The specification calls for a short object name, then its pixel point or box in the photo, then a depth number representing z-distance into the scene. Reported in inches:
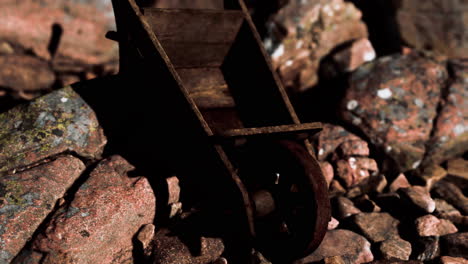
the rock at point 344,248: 112.8
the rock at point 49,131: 129.3
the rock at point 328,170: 147.6
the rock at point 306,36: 210.8
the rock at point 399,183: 146.4
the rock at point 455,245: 114.3
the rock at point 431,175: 147.7
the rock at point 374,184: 147.5
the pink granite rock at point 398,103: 154.8
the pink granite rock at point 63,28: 253.9
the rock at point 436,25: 196.4
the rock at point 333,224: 127.3
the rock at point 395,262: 108.2
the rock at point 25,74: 244.6
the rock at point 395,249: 115.0
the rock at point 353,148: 153.6
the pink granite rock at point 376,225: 122.7
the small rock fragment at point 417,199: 129.5
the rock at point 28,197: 107.1
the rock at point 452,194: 136.7
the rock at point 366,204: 134.7
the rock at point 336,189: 145.3
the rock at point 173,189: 129.6
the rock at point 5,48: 252.2
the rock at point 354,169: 147.4
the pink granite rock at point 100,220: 106.8
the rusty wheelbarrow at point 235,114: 100.4
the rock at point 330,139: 157.0
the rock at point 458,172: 148.3
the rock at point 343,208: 132.7
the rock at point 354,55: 195.5
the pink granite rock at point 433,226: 121.8
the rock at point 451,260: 109.0
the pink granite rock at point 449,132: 154.6
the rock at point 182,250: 110.7
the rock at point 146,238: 115.4
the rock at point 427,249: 115.1
